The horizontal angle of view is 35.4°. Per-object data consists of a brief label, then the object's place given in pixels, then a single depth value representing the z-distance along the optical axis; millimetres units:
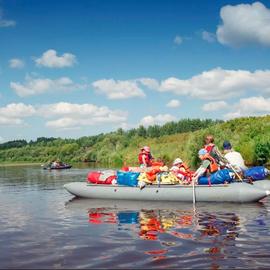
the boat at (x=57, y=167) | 40625
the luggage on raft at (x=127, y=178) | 13461
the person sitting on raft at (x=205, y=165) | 12445
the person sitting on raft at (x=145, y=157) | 15157
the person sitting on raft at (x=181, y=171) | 13156
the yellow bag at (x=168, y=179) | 13094
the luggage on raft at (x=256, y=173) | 13159
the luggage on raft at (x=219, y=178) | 12312
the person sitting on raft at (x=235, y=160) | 12773
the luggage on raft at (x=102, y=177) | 14344
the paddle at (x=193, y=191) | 12430
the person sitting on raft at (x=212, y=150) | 12703
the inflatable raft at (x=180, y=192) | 12062
